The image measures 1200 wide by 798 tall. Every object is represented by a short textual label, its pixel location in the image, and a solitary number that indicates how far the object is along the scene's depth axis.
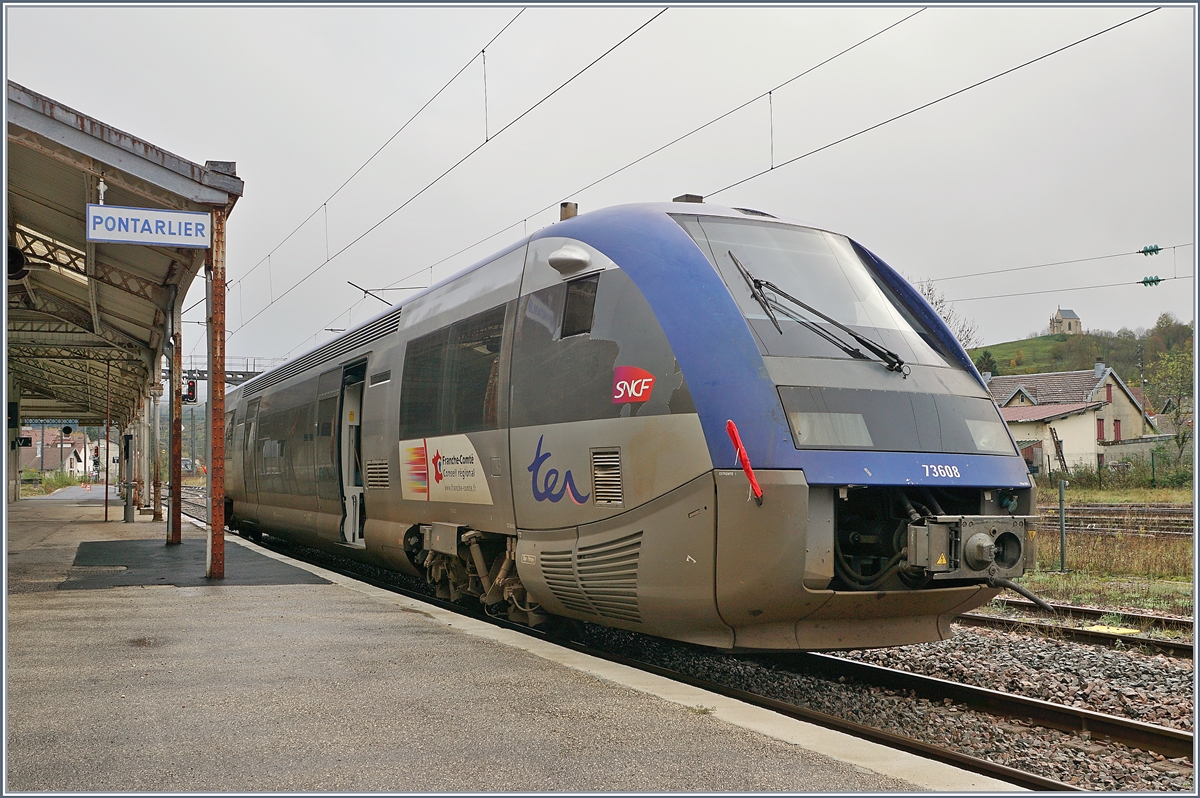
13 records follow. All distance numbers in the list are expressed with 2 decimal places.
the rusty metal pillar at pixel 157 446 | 25.45
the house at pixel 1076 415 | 46.12
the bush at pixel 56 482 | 68.56
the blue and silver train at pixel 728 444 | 5.78
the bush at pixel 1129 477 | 32.06
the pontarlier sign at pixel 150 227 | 11.20
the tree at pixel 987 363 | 57.60
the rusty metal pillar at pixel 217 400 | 12.38
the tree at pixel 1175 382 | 51.47
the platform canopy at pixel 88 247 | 11.52
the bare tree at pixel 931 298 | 34.38
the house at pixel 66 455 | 121.50
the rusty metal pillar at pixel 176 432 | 17.59
